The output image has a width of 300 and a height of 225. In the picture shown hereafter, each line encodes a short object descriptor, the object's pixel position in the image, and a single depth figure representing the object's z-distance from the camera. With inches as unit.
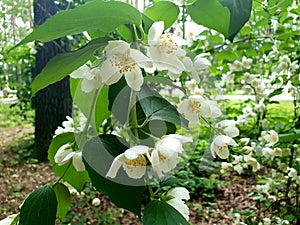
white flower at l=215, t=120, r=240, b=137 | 20.0
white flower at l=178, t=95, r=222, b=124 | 17.4
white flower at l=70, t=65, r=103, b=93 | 15.1
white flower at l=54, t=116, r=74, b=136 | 22.5
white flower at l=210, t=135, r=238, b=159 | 18.8
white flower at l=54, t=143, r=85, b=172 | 16.9
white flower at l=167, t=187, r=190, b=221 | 17.2
